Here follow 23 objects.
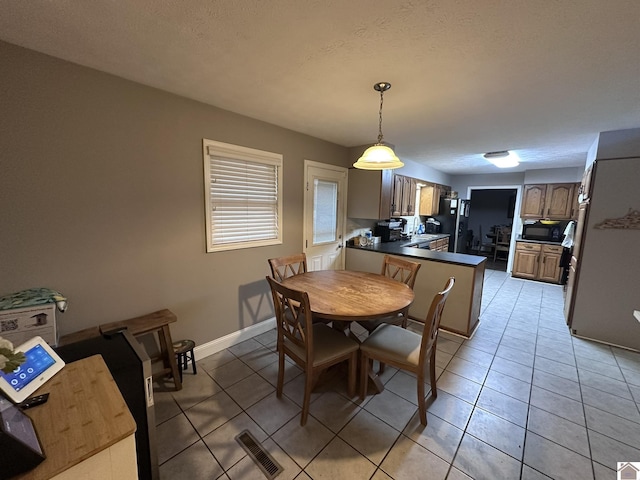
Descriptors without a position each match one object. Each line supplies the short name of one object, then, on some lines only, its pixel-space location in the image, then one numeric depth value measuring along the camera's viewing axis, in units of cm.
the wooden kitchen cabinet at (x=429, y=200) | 569
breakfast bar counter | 290
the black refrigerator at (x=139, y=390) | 133
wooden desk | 73
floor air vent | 146
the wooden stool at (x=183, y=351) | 218
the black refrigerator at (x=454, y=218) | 589
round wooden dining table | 177
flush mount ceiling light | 406
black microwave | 523
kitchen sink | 455
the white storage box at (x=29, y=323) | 142
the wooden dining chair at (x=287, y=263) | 256
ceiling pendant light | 204
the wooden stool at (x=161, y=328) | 187
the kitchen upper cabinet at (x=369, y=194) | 371
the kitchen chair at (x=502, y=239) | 696
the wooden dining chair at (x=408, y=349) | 169
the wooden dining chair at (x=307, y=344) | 170
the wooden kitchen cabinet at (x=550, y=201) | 500
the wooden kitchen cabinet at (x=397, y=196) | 442
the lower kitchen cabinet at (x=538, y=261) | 505
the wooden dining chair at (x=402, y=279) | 239
